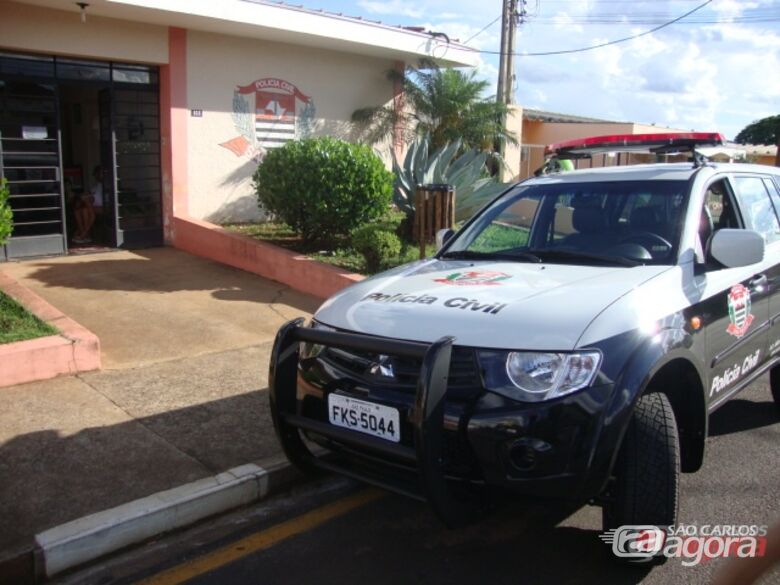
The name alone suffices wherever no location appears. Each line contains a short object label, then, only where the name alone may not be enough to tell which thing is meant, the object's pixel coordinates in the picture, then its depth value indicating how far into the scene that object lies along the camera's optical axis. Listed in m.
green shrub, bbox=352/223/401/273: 8.48
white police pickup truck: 2.92
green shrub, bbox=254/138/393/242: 9.12
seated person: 11.07
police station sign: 11.80
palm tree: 13.75
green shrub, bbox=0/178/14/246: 6.21
